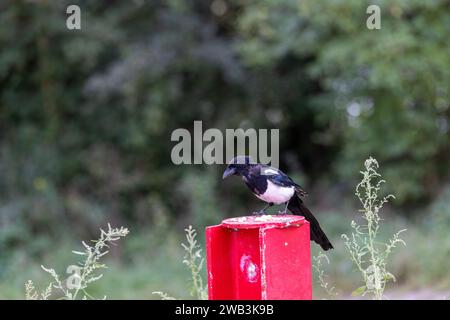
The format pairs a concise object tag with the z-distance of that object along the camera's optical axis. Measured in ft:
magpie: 26.48
